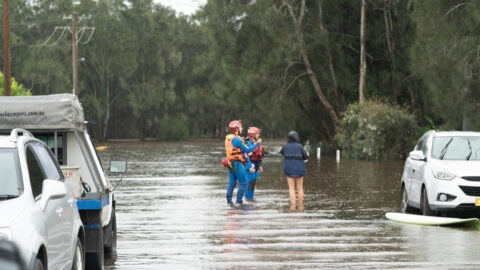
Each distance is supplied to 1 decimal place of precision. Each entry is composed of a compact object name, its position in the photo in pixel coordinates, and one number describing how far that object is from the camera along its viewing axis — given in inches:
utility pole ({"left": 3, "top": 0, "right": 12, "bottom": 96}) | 1454.2
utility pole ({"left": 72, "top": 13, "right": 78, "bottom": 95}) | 2256.0
